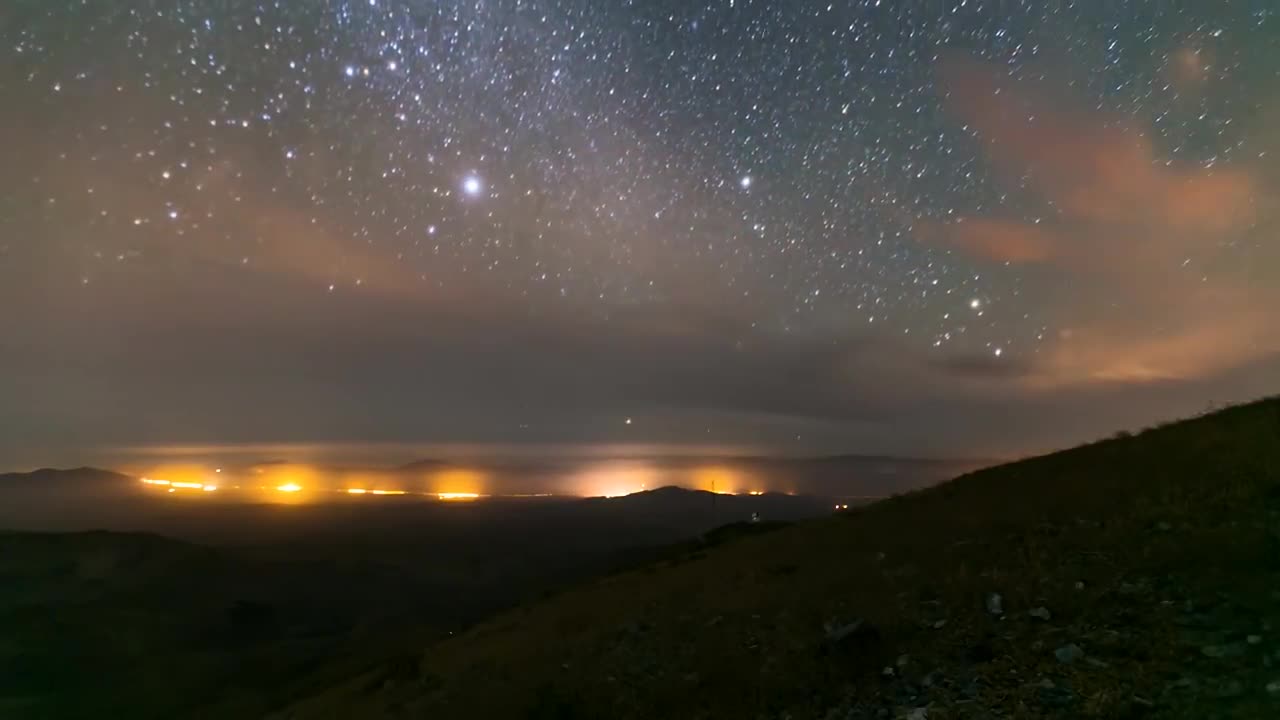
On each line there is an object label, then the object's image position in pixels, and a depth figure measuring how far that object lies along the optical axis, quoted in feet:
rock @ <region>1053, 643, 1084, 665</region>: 27.53
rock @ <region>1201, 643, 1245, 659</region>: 25.48
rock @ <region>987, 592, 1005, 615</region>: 34.63
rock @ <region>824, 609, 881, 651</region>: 34.86
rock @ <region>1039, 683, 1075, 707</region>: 24.41
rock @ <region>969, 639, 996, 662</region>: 30.07
